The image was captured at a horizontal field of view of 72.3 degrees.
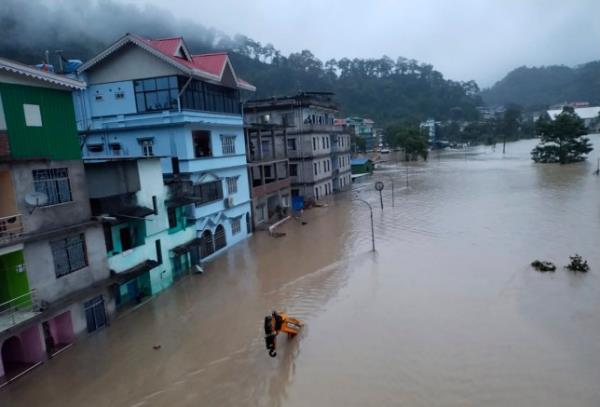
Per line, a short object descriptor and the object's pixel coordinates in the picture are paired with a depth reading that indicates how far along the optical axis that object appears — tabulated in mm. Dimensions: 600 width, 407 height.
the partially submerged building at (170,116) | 21750
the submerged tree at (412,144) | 81500
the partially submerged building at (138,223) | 16000
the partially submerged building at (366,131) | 115588
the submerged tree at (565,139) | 61153
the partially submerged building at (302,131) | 39094
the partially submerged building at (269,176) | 30220
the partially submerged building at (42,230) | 12328
